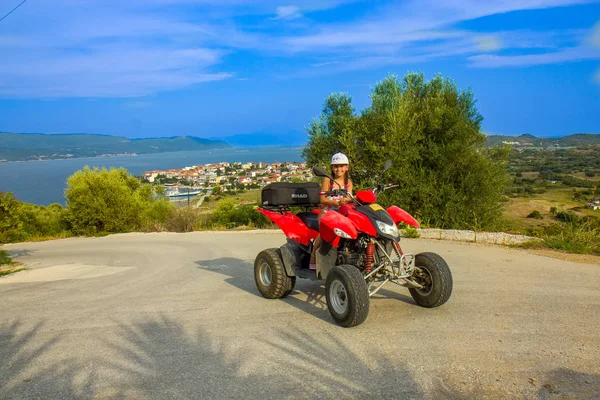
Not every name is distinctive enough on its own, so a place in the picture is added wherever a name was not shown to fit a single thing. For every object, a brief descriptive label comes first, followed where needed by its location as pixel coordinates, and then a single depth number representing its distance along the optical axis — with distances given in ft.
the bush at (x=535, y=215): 68.39
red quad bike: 17.57
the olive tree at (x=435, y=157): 53.72
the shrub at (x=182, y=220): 65.41
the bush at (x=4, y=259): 36.46
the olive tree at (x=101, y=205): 67.97
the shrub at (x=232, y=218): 64.75
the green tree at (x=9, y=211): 38.65
